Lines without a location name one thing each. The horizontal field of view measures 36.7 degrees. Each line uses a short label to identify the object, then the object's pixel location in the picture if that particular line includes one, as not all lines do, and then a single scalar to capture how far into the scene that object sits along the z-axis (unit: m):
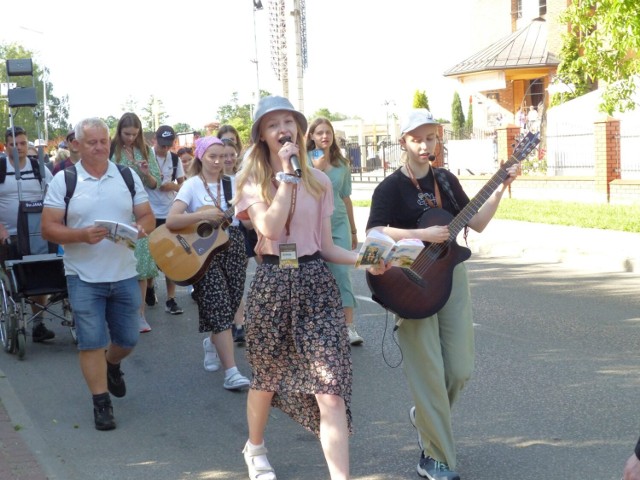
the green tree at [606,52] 14.16
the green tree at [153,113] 71.49
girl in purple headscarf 7.25
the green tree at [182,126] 76.25
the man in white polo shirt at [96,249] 6.16
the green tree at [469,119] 51.65
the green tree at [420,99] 46.31
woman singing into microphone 4.54
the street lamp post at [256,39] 42.97
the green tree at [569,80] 28.91
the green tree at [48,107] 76.12
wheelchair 8.62
